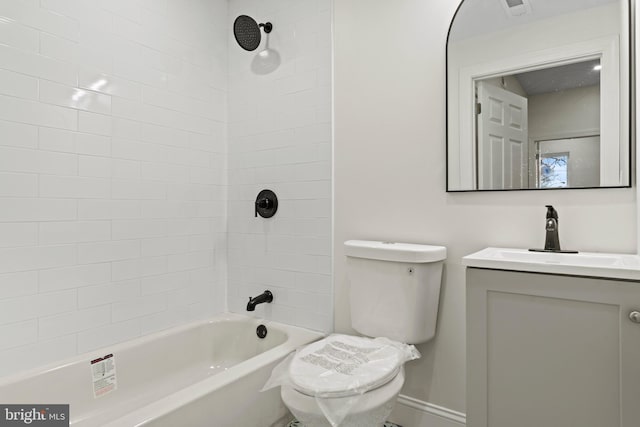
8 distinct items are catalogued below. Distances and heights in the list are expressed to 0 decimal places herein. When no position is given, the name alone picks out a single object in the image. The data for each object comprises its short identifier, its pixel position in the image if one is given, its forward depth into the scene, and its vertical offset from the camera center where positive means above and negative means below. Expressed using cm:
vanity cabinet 107 -41
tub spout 221 -50
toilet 131 -55
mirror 142 +47
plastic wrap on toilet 129 -57
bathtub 145 -74
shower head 220 +104
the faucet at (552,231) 147 -7
